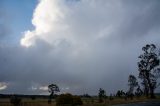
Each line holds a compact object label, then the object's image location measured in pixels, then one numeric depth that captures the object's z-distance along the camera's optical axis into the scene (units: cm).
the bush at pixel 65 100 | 2757
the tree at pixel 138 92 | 6084
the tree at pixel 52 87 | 6041
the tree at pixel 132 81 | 6006
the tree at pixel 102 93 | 5668
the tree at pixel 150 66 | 4187
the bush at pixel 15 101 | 3176
